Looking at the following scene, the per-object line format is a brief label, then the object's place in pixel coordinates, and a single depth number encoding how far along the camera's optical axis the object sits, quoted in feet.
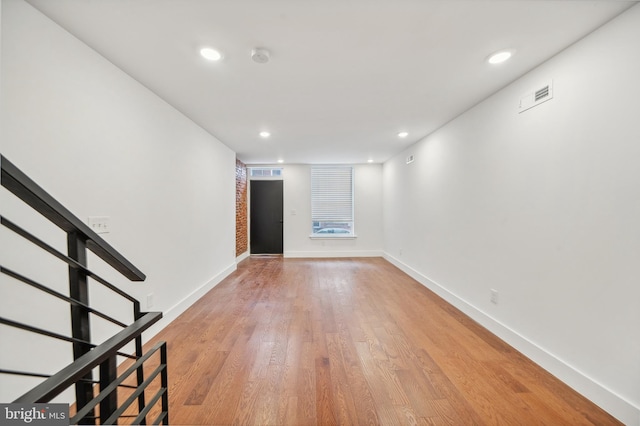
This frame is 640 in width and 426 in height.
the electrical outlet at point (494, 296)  7.98
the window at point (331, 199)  20.66
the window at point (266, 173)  20.71
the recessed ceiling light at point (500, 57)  5.96
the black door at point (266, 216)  20.71
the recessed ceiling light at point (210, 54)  5.79
